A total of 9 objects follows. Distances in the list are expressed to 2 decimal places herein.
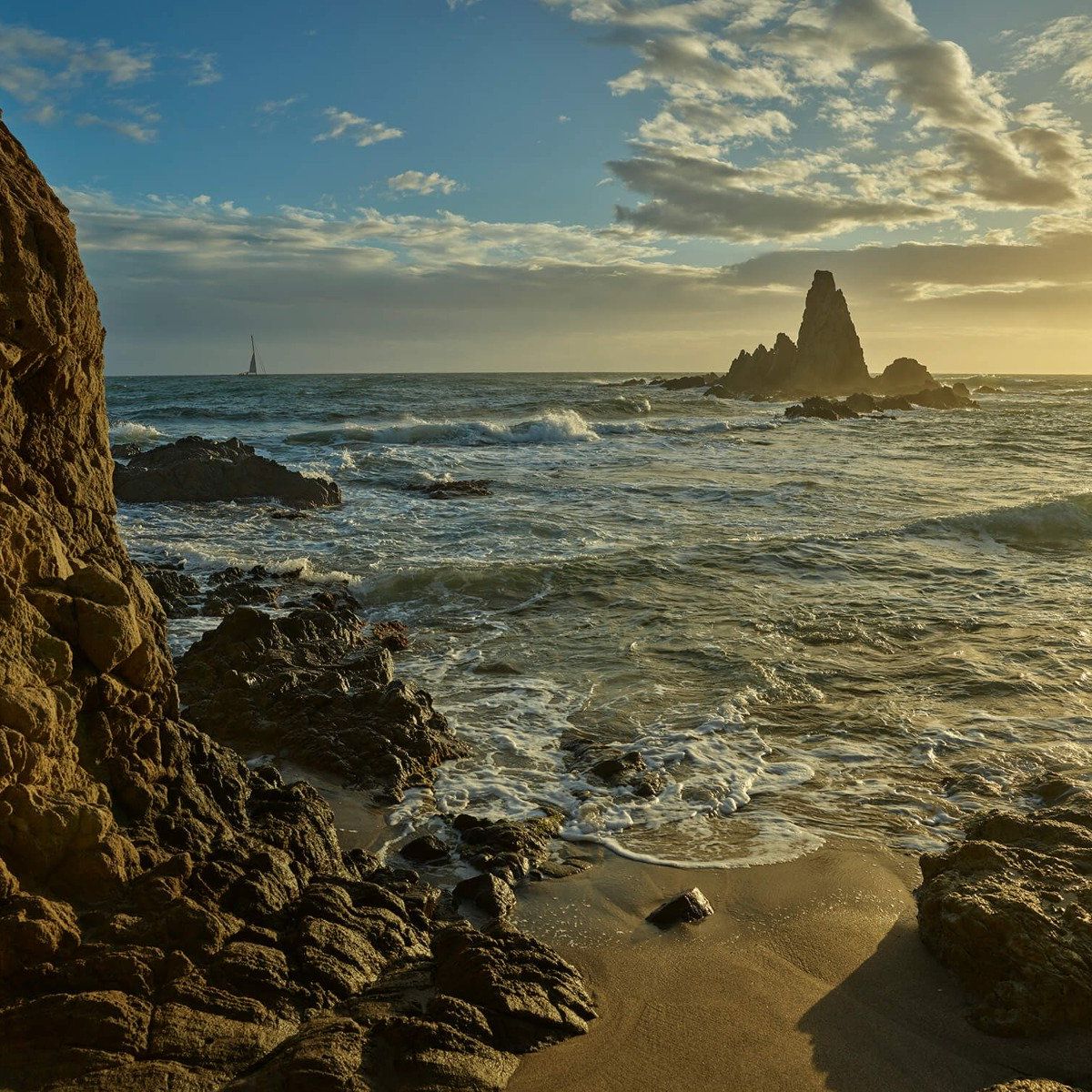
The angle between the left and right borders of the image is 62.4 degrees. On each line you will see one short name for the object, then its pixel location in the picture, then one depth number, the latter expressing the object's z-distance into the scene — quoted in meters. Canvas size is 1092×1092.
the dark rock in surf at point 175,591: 10.61
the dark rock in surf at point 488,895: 4.72
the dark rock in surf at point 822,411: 52.62
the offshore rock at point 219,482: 18.95
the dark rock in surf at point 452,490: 20.42
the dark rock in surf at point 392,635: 9.63
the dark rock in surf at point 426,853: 5.29
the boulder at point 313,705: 6.60
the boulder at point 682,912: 4.67
